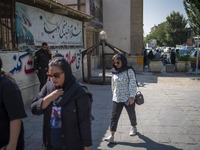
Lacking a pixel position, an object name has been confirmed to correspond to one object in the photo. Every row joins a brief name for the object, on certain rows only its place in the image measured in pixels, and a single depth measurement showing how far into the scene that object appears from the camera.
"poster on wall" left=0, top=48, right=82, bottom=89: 6.48
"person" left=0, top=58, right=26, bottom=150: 2.03
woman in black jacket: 2.22
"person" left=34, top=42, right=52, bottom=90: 7.30
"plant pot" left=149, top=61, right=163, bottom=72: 15.79
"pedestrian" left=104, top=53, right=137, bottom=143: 4.27
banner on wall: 7.38
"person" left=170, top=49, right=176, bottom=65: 19.14
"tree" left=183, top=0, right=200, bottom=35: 15.19
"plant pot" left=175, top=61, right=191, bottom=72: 16.31
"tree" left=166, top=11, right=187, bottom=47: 48.75
